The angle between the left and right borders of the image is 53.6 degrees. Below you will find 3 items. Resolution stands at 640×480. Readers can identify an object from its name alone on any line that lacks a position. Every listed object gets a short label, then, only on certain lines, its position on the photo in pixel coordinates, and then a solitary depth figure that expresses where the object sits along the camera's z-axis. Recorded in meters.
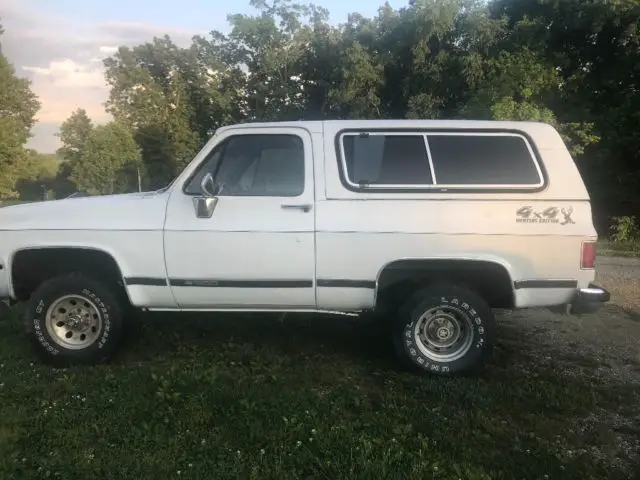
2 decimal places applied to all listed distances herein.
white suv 4.99
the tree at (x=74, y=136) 46.88
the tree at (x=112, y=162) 42.09
